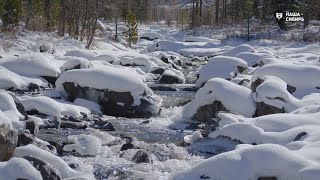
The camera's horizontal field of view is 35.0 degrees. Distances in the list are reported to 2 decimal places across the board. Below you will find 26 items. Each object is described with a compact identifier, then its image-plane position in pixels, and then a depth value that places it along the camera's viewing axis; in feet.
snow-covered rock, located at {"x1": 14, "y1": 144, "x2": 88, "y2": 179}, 24.60
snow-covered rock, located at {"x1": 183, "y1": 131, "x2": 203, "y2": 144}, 34.01
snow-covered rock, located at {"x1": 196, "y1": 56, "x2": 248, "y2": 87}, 54.44
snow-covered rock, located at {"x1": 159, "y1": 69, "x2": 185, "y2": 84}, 62.13
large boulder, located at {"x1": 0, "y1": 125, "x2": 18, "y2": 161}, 24.65
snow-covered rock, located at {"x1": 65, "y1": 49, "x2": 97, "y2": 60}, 69.96
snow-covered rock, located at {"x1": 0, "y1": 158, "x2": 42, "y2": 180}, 21.34
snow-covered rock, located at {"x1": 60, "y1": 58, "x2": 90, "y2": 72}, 53.62
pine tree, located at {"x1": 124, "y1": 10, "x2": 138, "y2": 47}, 101.50
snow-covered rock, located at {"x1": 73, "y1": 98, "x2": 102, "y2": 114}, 43.37
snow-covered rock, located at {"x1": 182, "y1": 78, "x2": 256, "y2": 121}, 39.42
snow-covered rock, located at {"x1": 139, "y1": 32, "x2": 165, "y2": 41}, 130.04
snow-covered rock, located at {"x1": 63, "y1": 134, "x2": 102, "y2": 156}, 29.94
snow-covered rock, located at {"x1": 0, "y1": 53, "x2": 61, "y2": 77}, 52.54
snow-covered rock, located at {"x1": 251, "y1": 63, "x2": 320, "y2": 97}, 41.96
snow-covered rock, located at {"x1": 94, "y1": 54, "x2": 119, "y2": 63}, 70.35
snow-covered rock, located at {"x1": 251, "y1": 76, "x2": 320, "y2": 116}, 37.42
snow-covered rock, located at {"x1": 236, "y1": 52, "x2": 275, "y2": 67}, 65.23
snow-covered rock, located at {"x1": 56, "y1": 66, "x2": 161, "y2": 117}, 43.98
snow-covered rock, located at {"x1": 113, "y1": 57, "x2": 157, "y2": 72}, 69.72
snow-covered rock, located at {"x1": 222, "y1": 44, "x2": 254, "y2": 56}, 79.15
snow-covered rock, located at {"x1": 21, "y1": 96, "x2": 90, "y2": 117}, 38.73
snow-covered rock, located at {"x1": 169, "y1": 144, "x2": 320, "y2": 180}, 20.95
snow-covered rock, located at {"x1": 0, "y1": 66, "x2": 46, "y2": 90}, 48.37
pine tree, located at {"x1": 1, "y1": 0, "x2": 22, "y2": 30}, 77.56
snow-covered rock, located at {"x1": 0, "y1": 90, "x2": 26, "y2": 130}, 33.40
